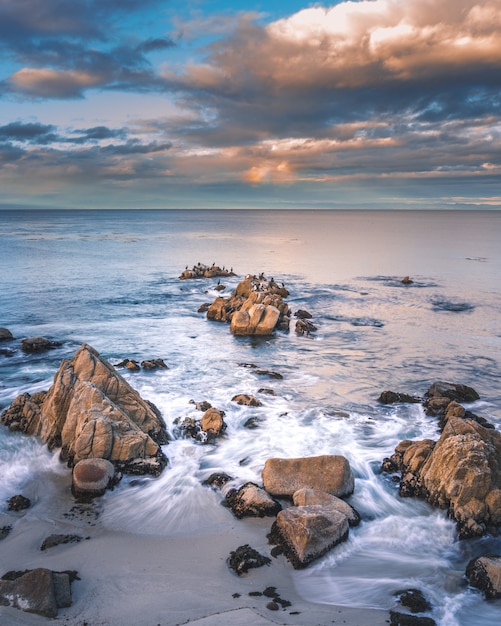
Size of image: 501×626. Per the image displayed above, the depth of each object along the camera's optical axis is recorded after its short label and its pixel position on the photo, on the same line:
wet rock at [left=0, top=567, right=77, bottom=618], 8.88
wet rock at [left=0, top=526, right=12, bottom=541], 11.48
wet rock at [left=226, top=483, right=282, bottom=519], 12.49
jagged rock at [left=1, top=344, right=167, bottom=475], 14.78
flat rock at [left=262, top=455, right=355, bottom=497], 13.37
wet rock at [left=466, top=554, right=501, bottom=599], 9.88
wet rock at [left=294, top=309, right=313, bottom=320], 37.00
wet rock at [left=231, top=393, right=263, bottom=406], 20.23
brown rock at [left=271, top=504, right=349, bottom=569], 10.72
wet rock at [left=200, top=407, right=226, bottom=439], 17.38
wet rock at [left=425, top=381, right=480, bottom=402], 21.17
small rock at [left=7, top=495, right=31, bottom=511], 12.68
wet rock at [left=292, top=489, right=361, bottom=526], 12.34
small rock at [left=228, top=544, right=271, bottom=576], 10.44
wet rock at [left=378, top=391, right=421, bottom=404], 21.03
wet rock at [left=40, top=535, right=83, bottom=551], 11.06
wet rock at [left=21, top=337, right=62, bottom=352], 27.19
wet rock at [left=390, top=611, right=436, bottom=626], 8.97
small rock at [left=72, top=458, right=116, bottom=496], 13.44
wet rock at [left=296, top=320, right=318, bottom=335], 32.97
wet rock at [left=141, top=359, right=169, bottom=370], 24.88
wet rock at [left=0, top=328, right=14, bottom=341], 29.53
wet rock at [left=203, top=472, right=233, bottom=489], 14.18
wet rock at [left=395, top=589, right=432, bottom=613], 9.52
